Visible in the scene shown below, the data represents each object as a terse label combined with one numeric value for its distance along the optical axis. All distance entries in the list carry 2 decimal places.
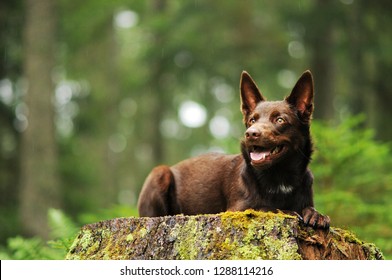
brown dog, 4.78
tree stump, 4.08
